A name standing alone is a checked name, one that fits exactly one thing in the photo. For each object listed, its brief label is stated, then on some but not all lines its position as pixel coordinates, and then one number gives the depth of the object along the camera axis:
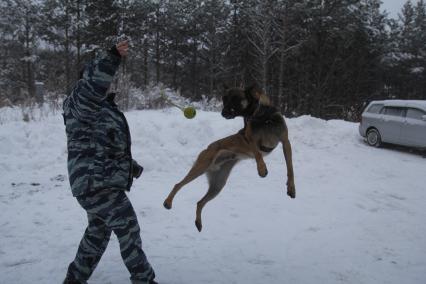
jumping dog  3.58
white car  11.27
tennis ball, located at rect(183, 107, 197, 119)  3.52
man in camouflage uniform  2.93
